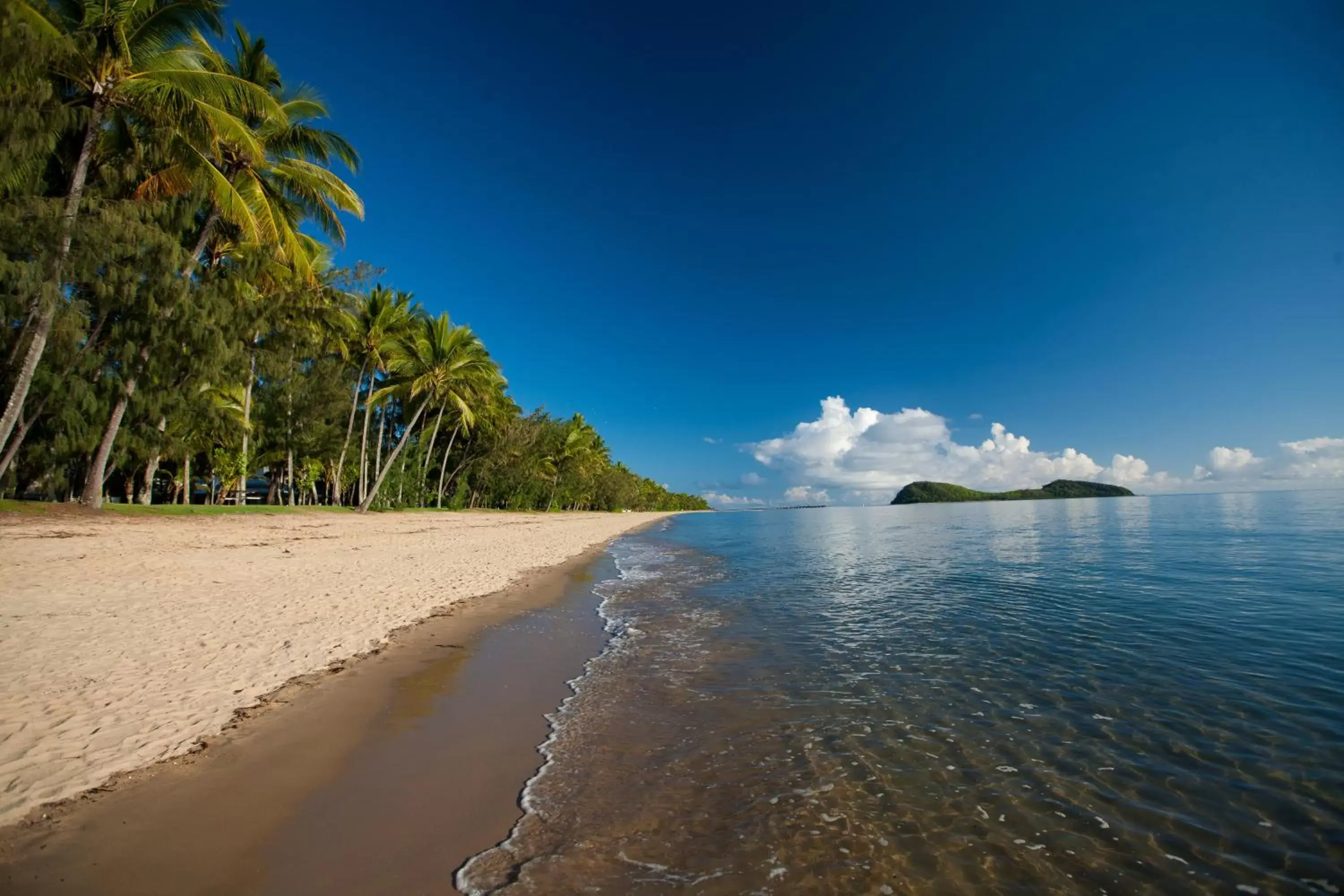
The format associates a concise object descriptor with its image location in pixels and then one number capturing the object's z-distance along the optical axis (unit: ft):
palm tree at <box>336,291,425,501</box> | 106.63
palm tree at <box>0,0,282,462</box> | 44.04
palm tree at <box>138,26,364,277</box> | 54.13
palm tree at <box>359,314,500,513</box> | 106.73
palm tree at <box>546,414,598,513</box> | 205.98
